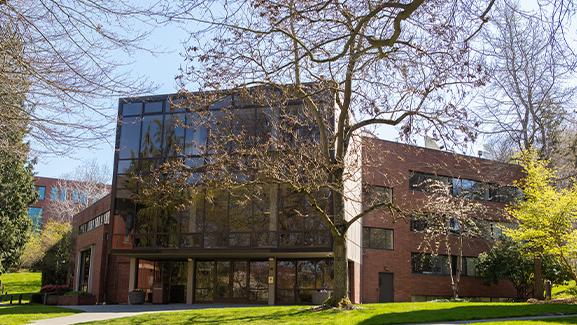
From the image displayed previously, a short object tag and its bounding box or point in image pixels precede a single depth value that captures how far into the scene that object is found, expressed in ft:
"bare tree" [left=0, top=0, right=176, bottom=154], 28.89
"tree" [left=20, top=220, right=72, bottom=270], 158.51
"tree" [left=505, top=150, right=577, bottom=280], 78.02
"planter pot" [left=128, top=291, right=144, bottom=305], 95.30
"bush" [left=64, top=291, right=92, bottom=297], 101.52
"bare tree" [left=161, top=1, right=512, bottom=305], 33.91
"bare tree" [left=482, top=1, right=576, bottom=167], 103.18
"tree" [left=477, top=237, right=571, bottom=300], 103.04
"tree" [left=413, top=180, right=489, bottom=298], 103.14
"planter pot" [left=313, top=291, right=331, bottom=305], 85.61
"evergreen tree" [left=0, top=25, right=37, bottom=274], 30.46
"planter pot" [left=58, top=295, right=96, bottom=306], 100.43
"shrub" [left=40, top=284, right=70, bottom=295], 121.08
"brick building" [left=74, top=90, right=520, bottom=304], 87.92
